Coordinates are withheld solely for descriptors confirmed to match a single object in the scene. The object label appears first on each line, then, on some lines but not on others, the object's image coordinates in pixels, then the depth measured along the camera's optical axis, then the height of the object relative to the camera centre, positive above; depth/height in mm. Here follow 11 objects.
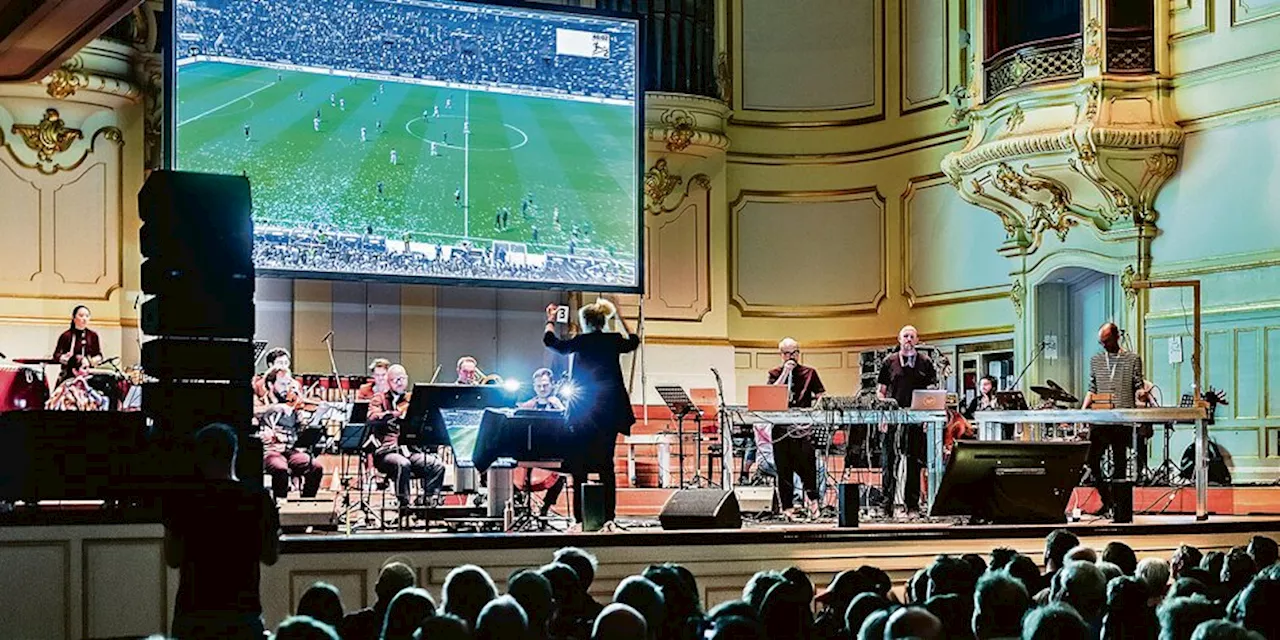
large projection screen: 11938 +1860
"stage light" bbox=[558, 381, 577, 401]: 8453 -61
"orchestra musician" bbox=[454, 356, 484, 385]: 11758 +56
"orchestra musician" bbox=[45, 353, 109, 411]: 11703 -78
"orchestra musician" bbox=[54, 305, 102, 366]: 12062 +285
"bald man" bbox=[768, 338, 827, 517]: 10195 -516
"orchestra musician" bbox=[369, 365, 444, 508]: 9828 -483
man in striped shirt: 10586 -94
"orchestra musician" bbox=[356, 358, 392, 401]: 10930 -36
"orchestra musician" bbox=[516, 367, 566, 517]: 9859 -167
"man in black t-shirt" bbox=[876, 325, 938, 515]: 10367 -307
